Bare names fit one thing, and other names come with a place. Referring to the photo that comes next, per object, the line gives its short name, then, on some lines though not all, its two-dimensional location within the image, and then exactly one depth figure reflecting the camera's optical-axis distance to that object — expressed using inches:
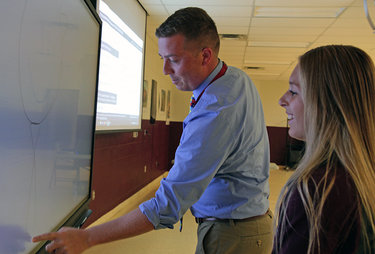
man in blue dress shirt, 38.0
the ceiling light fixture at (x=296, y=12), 151.9
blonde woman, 23.3
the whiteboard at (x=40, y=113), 27.2
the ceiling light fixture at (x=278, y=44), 214.1
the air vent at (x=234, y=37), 201.0
